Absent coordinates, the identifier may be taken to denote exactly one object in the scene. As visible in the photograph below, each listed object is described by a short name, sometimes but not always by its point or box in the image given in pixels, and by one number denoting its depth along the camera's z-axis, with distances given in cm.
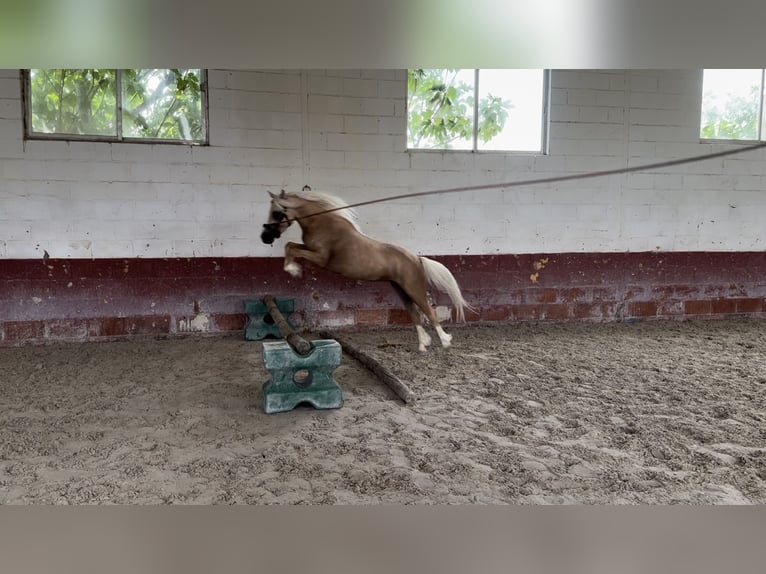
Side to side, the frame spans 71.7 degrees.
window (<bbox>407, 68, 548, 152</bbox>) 477
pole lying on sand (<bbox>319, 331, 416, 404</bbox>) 272
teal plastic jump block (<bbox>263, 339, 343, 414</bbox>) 249
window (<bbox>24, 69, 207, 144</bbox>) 401
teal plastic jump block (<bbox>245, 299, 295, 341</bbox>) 423
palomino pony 326
